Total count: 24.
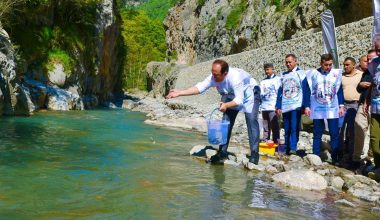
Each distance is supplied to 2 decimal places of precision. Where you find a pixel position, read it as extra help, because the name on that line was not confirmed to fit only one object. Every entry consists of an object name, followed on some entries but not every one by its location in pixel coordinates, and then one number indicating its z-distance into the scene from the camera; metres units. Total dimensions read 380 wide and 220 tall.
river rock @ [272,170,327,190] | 4.43
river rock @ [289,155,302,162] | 6.09
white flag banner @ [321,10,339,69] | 8.96
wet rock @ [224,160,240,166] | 5.64
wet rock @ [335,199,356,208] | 3.72
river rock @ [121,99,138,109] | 32.54
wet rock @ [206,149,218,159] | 6.04
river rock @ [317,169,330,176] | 5.14
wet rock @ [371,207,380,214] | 3.55
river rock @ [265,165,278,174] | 5.24
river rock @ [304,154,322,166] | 5.79
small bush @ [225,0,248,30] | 37.94
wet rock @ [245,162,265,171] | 5.34
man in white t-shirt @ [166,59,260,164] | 5.21
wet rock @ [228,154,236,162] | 5.99
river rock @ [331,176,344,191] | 4.52
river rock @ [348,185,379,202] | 3.97
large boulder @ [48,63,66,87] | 21.47
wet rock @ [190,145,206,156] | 6.49
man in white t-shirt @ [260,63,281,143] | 7.10
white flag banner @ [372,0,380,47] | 6.89
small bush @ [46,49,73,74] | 21.62
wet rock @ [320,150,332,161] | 6.38
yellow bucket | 6.64
